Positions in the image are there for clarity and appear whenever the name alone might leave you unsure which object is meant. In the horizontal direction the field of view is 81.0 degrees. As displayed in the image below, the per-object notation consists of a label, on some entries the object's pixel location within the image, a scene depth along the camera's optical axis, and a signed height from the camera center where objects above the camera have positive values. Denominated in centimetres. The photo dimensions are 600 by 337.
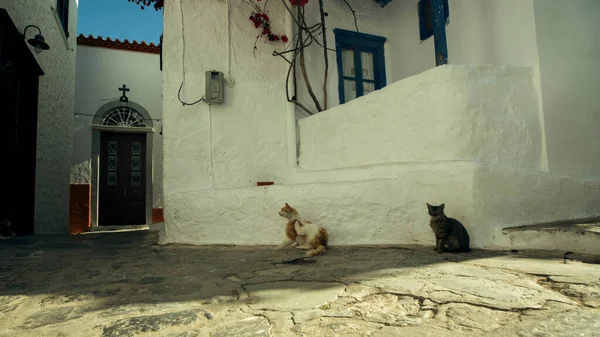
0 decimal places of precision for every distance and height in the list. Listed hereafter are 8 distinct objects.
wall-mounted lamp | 526 +249
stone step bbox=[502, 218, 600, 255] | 299 -43
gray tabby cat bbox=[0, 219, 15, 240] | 521 -29
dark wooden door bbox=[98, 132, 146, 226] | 929 +69
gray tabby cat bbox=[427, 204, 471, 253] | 332 -38
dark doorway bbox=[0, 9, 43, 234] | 532 +132
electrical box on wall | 507 +165
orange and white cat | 377 -38
